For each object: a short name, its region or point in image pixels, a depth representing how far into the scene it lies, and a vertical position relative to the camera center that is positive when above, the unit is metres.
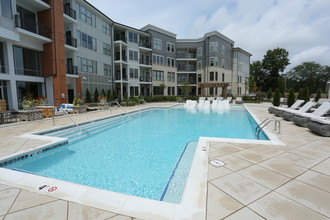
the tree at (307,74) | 48.50 +6.40
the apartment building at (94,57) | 12.31 +4.74
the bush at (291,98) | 15.22 -0.30
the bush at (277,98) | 16.73 -0.31
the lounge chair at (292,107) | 10.84 -0.86
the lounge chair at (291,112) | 8.62 -0.89
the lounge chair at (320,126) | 5.58 -1.10
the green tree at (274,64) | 41.06 +7.89
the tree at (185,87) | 28.61 +1.51
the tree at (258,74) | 45.55 +5.99
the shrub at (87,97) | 17.02 -0.03
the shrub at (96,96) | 18.34 +0.07
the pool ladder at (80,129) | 7.95 -1.58
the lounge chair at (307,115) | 7.06 -0.91
